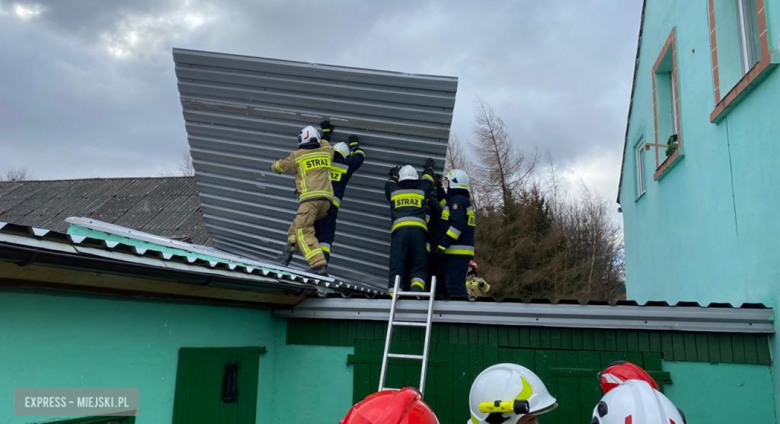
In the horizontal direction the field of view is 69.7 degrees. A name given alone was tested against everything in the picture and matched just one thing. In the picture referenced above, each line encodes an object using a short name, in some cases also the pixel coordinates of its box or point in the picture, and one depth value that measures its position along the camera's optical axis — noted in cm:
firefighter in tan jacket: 651
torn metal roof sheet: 614
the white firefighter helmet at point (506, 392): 268
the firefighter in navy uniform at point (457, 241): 691
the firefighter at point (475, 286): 941
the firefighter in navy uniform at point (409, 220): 648
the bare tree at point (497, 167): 2366
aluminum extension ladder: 433
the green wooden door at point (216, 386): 402
